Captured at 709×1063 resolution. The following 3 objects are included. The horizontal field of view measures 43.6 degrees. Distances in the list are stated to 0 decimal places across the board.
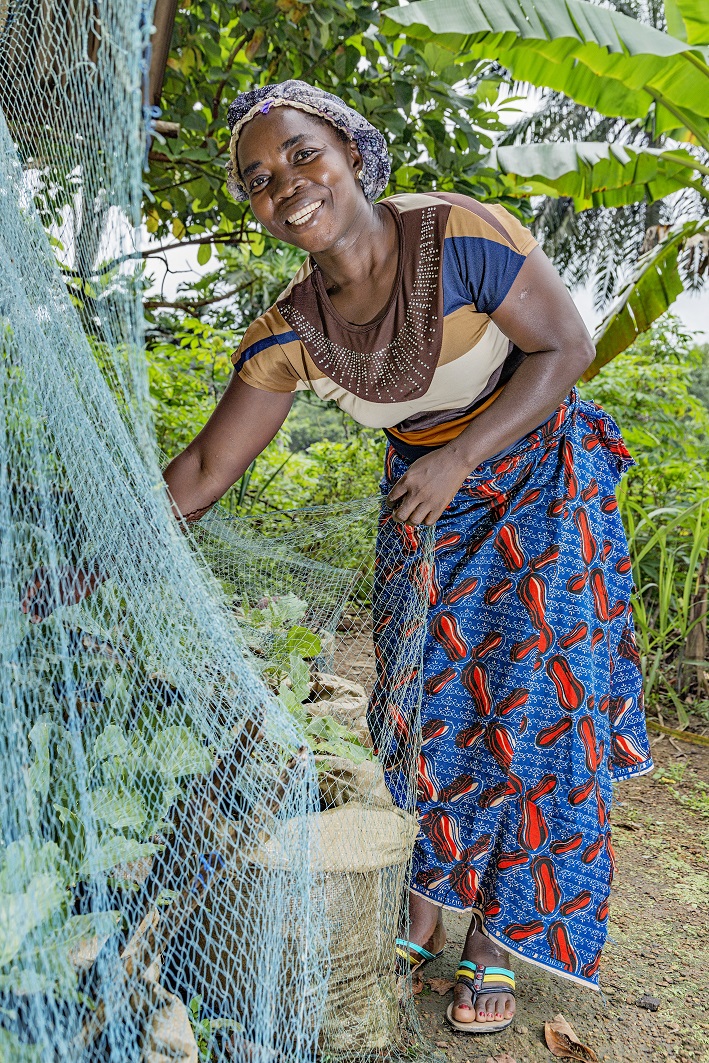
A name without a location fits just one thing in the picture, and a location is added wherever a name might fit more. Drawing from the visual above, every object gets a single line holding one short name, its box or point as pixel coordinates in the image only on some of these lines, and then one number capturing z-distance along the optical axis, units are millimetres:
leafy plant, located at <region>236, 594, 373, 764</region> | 1681
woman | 1693
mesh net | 1208
